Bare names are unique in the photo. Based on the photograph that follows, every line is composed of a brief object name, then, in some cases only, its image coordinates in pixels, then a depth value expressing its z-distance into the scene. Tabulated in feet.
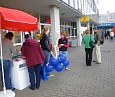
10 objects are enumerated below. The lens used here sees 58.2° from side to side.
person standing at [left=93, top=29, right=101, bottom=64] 17.14
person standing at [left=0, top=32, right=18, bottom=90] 9.61
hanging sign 32.39
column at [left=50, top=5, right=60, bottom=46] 19.20
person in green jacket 15.92
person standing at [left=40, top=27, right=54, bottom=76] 11.58
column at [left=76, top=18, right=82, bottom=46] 36.30
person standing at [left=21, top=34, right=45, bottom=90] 10.07
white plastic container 10.13
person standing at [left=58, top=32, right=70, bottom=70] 14.22
